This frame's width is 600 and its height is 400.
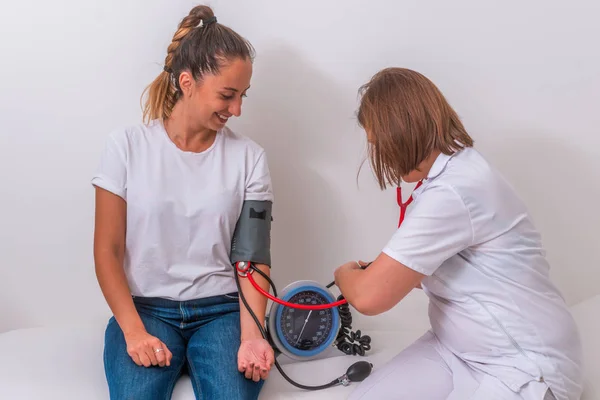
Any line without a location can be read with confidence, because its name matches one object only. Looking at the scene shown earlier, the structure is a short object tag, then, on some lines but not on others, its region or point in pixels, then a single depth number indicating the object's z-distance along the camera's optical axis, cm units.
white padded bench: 143
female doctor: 124
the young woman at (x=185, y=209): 150
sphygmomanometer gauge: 158
